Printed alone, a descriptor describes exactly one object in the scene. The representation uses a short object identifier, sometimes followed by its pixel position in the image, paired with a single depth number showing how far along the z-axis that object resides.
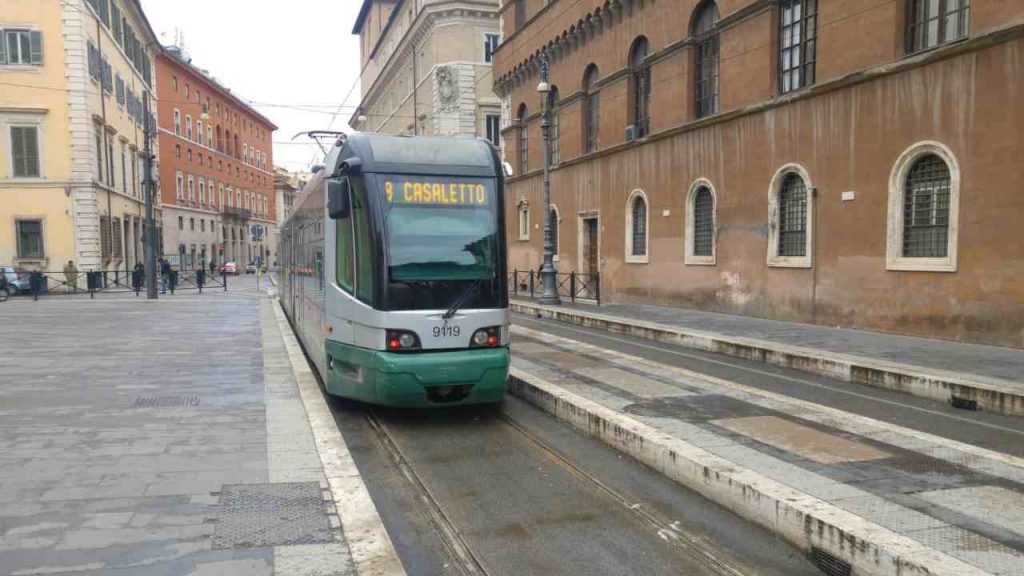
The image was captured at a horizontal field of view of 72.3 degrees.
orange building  57.66
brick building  11.38
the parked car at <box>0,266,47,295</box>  29.55
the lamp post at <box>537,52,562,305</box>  22.42
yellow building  32.56
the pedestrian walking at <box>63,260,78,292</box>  31.22
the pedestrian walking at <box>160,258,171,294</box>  32.22
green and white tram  6.75
